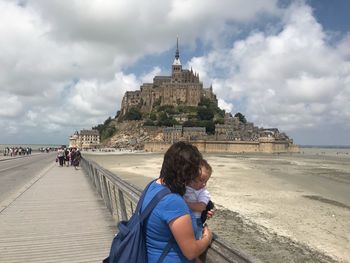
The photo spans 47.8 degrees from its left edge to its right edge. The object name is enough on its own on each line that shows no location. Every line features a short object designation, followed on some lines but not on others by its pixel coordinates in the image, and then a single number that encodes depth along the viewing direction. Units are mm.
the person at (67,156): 26541
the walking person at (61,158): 25334
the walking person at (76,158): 23453
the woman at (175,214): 2348
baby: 2627
